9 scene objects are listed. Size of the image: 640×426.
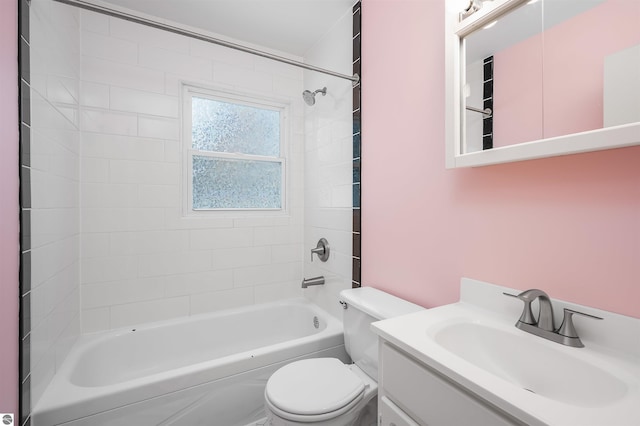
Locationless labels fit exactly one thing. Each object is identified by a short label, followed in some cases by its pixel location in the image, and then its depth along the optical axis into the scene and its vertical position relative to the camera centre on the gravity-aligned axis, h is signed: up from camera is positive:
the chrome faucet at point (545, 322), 0.81 -0.34
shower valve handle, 2.18 -0.28
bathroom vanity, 0.59 -0.39
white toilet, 1.14 -0.76
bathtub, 1.25 -0.85
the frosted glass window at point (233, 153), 2.19 +0.49
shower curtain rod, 1.15 +0.84
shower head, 2.14 +0.87
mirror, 0.75 +0.42
